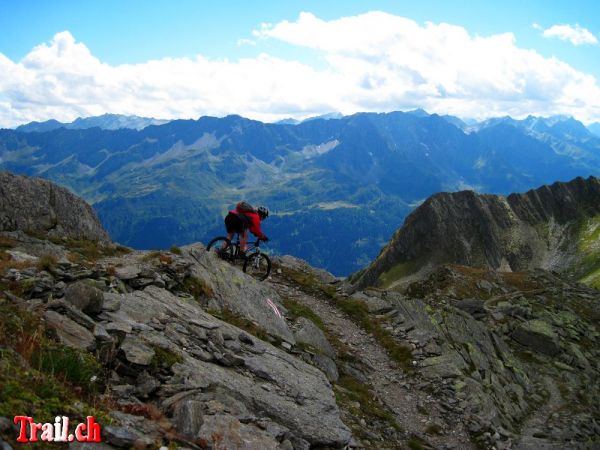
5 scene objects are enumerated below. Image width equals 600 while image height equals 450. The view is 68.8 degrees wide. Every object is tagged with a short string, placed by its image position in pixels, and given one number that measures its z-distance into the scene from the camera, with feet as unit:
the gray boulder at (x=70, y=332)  33.27
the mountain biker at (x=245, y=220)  76.95
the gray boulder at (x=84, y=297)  39.24
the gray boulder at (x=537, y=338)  133.08
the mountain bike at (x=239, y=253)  81.56
